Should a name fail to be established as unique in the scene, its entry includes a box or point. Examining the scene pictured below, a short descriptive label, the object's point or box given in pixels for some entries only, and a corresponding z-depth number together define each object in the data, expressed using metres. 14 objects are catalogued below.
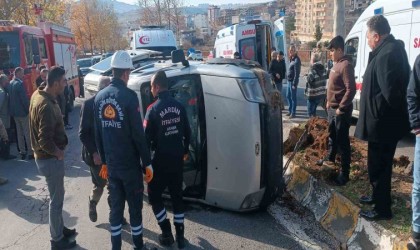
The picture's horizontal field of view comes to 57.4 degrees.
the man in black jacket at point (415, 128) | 3.31
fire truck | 10.13
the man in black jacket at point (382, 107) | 3.65
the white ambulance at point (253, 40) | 14.23
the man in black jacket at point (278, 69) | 11.38
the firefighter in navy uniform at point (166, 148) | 4.05
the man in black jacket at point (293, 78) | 10.59
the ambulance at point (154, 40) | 19.06
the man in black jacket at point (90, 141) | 4.52
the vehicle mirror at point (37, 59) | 10.96
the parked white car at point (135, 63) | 7.98
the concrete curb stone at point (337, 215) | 3.74
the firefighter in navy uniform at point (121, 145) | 3.65
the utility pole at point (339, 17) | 11.85
